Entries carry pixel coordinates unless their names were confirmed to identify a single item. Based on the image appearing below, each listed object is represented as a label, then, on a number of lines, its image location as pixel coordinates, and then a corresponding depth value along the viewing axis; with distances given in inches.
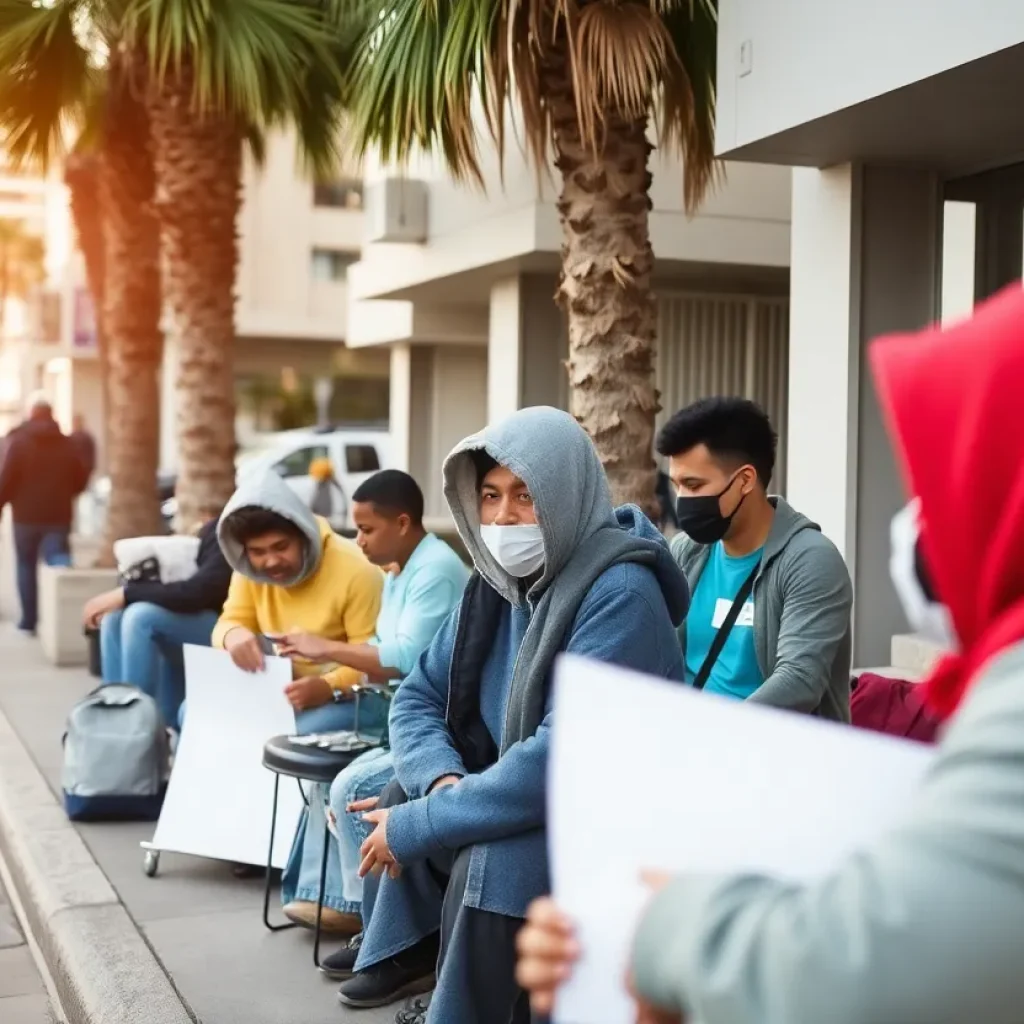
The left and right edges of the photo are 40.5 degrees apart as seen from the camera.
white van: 696.4
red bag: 157.5
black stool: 169.3
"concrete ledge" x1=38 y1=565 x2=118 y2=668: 412.8
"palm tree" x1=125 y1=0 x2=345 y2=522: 367.9
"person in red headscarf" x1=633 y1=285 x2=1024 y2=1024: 40.2
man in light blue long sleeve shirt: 164.6
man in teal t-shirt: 149.3
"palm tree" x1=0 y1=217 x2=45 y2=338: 2206.0
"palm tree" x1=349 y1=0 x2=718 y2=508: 219.1
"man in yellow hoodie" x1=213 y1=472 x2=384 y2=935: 204.7
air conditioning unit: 459.2
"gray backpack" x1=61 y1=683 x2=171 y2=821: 233.6
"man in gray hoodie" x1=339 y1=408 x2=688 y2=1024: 120.8
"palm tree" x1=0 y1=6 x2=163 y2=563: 426.6
